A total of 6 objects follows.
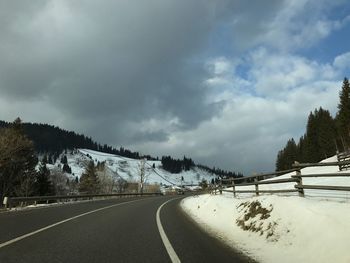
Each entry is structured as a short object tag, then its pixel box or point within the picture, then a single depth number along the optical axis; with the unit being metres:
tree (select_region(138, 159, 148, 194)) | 98.02
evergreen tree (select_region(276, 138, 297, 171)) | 130.45
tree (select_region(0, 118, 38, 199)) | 54.51
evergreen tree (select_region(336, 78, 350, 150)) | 86.81
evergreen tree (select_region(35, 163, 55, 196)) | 76.44
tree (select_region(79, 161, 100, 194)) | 100.00
